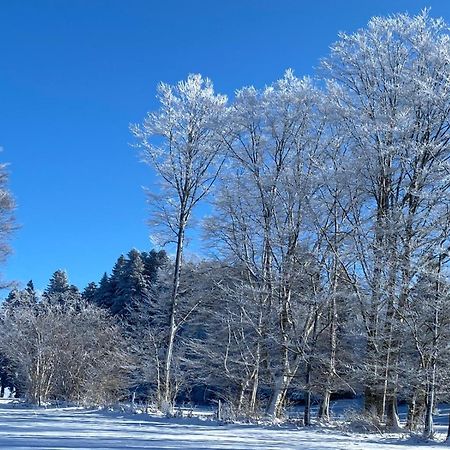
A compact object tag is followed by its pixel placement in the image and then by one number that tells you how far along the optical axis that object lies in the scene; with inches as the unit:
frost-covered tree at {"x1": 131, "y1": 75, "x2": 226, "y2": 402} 864.9
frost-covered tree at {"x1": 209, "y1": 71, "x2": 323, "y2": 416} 757.9
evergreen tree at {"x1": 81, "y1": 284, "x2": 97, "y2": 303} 2645.2
